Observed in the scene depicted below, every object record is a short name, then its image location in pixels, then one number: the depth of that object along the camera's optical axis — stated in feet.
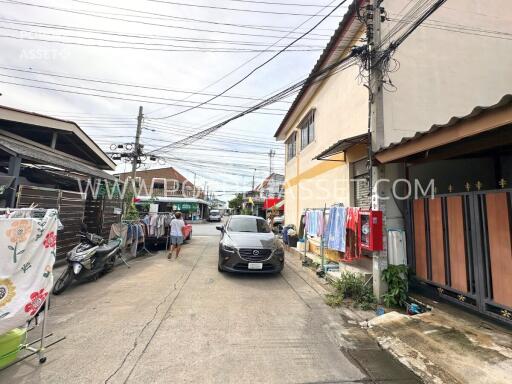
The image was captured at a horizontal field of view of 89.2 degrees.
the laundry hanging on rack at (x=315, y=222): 23.15
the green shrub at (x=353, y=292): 15.84
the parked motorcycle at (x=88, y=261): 17.53
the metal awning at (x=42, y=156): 16.93
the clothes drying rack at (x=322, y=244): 22.64
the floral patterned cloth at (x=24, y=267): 7.88
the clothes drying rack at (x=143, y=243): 31.49
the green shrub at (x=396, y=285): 15.01
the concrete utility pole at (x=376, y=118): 15.97
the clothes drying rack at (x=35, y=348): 9.18
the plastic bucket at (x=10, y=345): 8.30
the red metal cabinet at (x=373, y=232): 15.71
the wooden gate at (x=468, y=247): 11.51
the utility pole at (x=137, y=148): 51.86
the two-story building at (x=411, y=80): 18.19
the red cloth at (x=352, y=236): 17.54
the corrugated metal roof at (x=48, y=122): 20.92
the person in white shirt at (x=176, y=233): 29.09
